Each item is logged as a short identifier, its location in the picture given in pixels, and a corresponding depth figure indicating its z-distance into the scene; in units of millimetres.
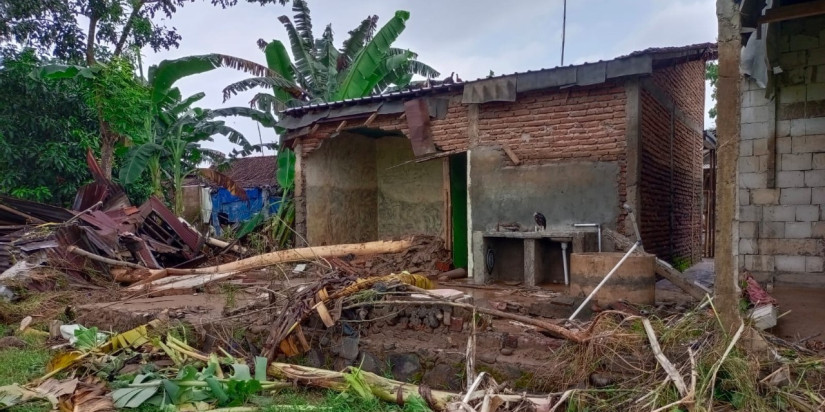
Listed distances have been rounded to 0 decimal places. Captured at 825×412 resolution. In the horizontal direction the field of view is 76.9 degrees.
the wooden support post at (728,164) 3910
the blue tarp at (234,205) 19984
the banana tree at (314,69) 12352
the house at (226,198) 19844
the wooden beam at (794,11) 5086
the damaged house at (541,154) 8062
